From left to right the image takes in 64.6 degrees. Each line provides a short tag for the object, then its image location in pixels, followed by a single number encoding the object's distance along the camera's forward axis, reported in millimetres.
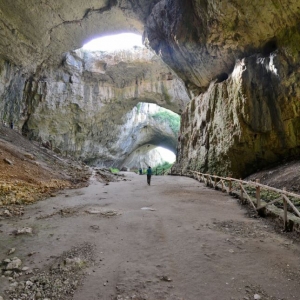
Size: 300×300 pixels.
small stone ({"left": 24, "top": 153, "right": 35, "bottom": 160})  12976
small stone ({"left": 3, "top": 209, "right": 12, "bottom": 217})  5822
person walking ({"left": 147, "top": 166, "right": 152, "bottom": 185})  15305
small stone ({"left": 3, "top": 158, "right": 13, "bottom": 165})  10336
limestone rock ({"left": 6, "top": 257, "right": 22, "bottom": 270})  3175
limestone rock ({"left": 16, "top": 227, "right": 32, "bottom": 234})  4594
